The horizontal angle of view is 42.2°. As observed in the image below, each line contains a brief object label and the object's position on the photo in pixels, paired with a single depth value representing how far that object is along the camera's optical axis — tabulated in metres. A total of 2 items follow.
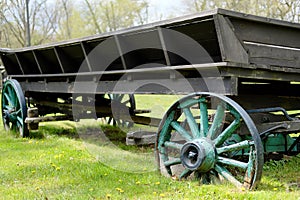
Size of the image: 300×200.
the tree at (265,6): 20.88
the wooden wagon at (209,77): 3.61
